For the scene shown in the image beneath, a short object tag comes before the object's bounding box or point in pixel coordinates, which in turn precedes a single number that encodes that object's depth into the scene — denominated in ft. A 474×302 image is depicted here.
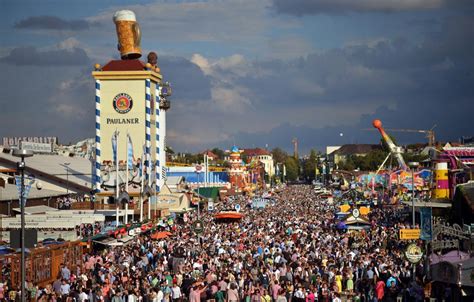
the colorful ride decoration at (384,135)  361.67
